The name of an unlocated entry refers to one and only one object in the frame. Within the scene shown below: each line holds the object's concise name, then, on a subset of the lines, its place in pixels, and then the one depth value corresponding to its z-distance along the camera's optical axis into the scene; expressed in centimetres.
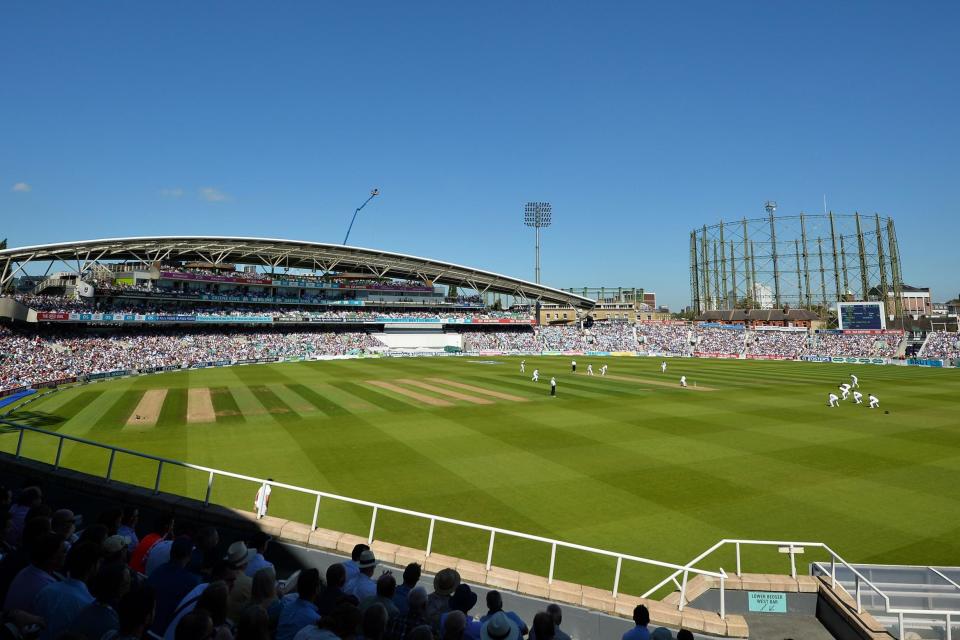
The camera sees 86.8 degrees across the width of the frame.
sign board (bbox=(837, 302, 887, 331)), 6781
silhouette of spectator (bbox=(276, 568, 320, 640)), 375
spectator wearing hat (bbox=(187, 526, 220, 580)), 485
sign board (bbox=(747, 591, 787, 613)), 693
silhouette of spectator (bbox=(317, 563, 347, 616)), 417
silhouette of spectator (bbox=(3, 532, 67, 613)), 383
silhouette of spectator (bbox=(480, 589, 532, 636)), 439
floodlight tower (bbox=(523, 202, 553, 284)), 9844
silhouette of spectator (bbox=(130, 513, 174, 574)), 548
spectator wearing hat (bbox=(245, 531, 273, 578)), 489
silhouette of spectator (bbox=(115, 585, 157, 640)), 299
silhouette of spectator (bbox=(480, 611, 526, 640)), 385
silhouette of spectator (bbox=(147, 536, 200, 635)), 420
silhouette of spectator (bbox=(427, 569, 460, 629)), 454
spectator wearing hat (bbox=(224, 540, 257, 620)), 412
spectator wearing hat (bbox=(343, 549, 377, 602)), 482
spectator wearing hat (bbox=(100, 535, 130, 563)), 425
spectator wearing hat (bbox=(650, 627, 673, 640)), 404
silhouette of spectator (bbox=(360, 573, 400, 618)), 416
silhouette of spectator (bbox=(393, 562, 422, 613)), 464
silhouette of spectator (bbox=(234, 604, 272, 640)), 300
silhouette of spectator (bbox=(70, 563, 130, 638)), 329
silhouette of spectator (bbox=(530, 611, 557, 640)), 393
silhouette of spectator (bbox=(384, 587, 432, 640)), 406
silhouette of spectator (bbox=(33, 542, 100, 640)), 363
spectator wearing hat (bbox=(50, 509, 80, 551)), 491
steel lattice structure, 8862
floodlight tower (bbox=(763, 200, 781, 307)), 9381
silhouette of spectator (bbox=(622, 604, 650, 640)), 439
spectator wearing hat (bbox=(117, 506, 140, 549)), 578
